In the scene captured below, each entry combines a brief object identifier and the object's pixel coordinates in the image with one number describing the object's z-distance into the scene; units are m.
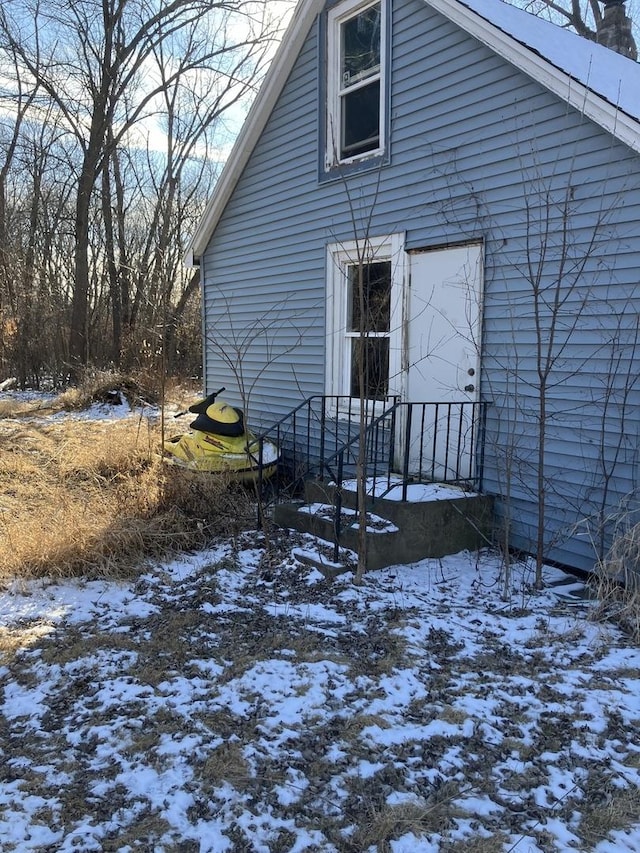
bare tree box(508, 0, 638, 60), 9.41
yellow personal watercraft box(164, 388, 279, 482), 7.06
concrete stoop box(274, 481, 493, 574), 4.96
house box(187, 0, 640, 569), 4.65
